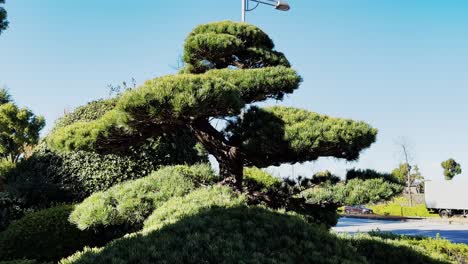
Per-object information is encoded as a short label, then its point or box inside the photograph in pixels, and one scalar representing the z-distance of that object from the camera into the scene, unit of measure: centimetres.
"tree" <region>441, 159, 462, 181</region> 7400
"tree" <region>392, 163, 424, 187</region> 6506
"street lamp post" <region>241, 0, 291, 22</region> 970
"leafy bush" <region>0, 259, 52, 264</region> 601
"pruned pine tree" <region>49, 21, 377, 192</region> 592
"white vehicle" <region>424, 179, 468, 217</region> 3459
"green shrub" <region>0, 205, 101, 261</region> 743
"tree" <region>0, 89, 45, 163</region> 2444
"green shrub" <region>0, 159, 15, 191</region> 1197
